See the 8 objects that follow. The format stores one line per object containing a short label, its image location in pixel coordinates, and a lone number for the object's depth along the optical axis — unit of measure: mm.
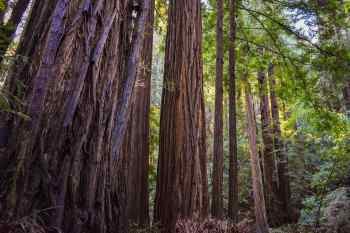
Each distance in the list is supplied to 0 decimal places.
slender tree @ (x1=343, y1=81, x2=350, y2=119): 10383
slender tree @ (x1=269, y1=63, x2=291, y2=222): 11895
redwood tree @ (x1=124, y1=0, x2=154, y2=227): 5156
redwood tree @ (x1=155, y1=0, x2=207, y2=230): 3861
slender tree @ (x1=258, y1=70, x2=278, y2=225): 12047
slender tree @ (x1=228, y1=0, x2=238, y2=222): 6105
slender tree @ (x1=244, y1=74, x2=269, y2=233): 7339
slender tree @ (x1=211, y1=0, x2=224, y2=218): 5668
